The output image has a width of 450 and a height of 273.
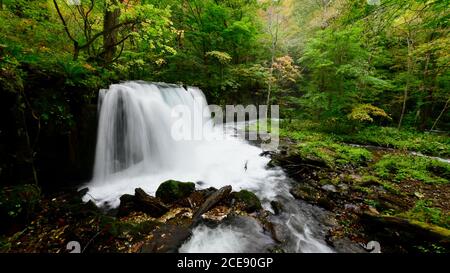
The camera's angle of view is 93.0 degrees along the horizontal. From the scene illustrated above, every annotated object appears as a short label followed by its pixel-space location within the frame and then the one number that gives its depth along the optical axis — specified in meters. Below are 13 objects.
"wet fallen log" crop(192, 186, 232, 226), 4.25
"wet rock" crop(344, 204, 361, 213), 4.59
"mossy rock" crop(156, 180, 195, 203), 4.80
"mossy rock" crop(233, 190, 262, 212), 4.66
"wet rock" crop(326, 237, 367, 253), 3.56
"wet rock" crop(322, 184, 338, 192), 5.46
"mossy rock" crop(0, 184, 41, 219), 3.34
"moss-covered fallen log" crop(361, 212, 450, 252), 3.24
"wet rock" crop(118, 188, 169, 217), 4.36
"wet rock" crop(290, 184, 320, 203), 5.21
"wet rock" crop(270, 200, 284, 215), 4.74
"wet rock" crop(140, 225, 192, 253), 3.33
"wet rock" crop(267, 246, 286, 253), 3.50
